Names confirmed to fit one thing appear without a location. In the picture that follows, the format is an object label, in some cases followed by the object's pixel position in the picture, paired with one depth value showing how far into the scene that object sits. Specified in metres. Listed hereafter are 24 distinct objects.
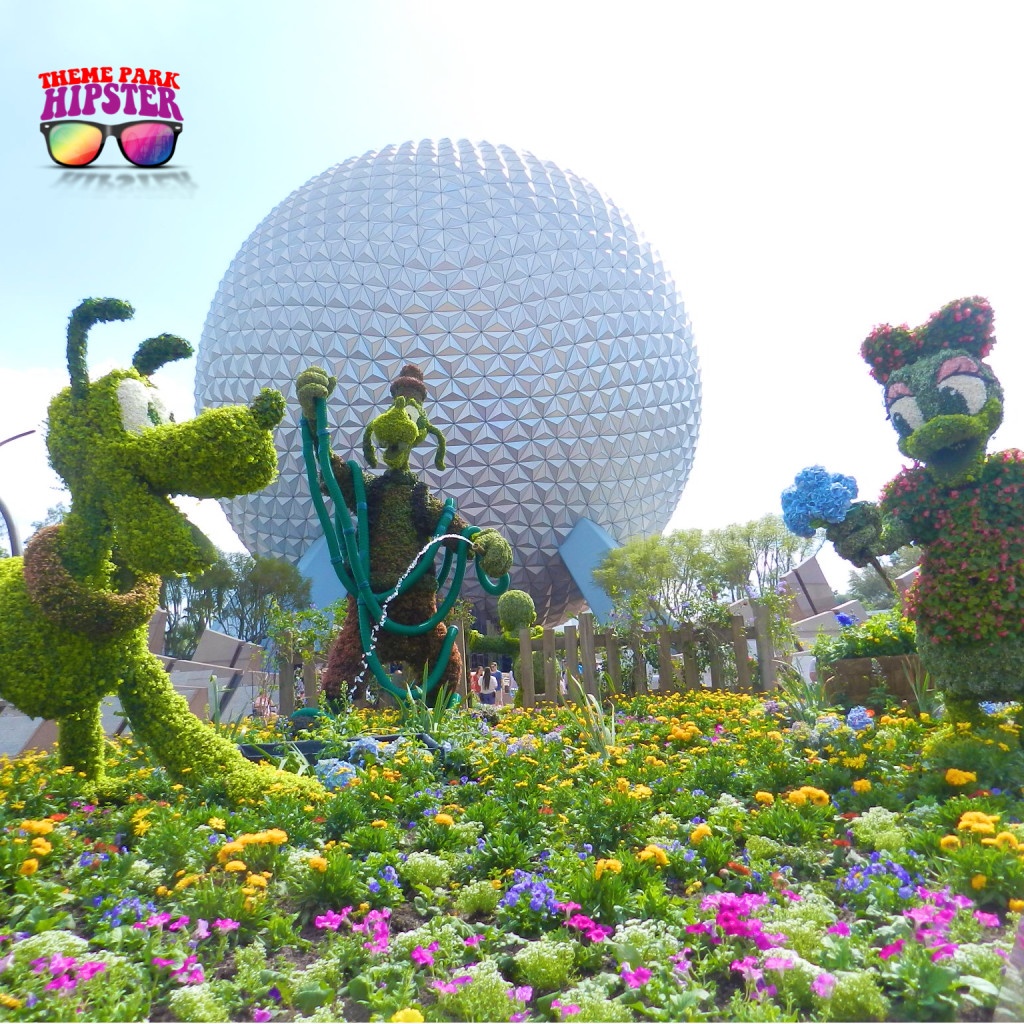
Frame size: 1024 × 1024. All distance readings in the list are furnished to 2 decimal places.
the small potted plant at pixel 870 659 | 7.21
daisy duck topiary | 4.86
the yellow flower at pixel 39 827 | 3.26
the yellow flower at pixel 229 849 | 3.02
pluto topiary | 4.30
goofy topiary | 7.97
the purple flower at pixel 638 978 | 2.31
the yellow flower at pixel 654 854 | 3.12
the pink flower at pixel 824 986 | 2.17
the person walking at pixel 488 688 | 16.23
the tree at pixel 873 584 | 43.44
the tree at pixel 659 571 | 23.23
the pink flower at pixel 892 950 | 2.34
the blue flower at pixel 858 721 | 5.05
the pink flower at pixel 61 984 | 2.30
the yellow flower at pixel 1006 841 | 2.72
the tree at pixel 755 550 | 28.31
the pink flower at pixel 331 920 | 2.75
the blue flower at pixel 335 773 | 4.50
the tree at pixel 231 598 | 27.69
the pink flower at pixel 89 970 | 2.36
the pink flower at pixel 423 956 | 2.54
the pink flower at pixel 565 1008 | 2.23
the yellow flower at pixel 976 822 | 2.78
